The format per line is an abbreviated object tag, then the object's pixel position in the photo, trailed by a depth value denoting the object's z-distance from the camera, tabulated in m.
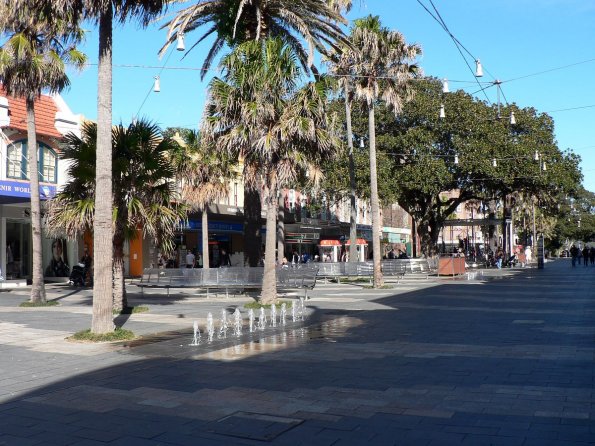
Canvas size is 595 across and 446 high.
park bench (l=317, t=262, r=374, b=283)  31.98
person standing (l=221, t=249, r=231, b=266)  46.97
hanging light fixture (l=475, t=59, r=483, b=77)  21.08
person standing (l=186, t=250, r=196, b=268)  37.75
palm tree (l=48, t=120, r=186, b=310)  15.28
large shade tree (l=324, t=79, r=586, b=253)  40.34
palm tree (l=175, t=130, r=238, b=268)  31.52
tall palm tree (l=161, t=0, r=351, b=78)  18.78
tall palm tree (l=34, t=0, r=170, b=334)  12.27
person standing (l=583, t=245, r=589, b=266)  54.97
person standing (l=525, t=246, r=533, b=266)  59.44
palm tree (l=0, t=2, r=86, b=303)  19.50
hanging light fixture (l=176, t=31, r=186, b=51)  18.06
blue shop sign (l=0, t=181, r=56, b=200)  25.58
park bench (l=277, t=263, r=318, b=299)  21.34
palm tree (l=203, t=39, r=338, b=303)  17.09
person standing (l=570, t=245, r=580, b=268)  53.42
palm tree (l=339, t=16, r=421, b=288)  26.30
